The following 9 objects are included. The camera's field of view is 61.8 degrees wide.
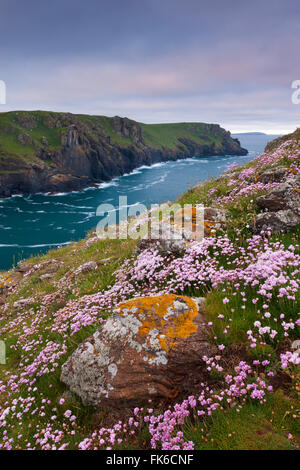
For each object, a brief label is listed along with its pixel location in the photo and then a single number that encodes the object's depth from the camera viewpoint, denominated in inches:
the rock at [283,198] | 298.8
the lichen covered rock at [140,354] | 158.4
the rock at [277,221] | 278.2
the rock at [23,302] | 408.2
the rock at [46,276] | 500.0
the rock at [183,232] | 303.1
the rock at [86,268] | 406.3
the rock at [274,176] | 383.6
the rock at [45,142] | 6392.2
